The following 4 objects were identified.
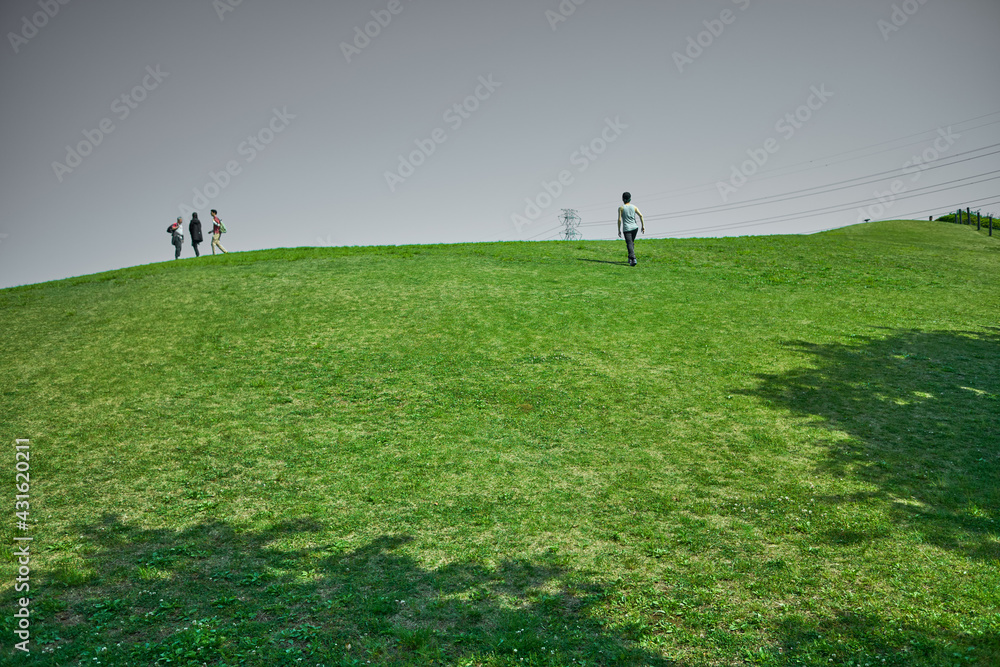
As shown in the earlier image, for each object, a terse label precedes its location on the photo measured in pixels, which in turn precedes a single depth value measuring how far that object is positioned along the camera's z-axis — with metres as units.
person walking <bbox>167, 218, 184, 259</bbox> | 32.72
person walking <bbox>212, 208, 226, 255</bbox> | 31.31
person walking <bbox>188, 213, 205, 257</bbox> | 31.52
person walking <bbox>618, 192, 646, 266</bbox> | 21.89
